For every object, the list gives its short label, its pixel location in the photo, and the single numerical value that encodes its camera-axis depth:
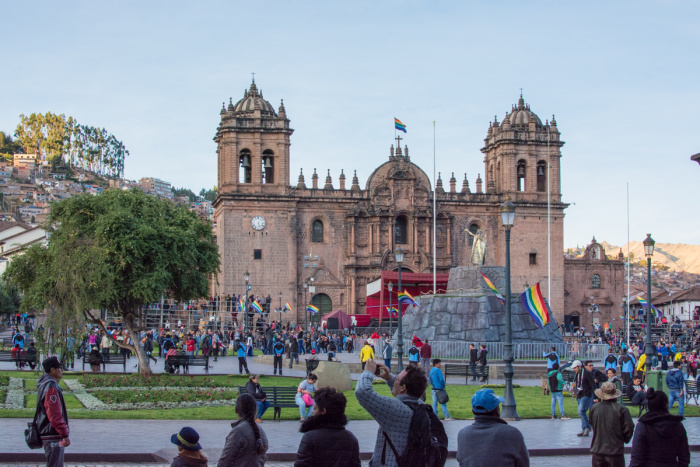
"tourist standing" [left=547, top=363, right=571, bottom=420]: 15.85
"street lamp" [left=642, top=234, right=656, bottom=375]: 22.74
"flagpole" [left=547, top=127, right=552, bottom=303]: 52.66
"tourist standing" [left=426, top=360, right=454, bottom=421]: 14.66
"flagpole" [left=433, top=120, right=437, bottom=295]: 47.99
